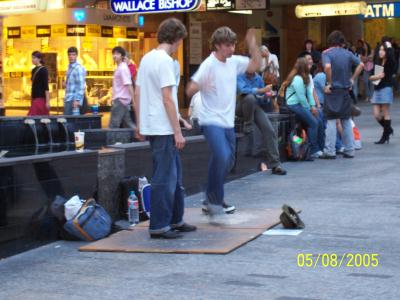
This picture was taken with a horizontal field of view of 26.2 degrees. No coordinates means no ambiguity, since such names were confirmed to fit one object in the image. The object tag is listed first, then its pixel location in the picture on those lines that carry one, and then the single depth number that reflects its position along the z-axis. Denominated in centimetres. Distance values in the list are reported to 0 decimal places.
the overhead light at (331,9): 2562
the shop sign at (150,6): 1380
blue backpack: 764
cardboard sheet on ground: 717
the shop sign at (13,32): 2134
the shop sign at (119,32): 2211
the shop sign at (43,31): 2086
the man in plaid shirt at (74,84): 1438
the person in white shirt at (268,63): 1356
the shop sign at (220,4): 1910
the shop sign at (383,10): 2706
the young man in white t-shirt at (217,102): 823
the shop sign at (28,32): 2111
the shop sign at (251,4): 1858
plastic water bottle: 844
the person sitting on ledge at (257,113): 1157
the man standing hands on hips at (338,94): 1345
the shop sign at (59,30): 2070
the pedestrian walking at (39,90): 1458
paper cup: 911
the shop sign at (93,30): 2103
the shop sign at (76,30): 2067
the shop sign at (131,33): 2269
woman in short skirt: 1559
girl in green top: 1336
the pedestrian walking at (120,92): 1373
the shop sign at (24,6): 1254
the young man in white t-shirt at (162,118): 733
